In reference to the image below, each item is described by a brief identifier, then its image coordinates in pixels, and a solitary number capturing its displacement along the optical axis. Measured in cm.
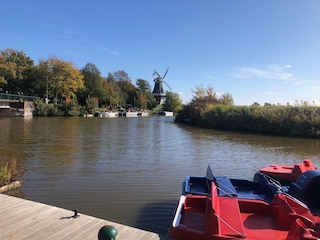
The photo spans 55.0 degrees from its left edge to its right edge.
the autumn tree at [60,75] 6094
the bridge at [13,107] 5227
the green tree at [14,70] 5899
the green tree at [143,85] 10856
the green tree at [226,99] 4910
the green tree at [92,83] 7394
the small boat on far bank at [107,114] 6562
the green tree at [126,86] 9662
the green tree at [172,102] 9775
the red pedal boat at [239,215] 471
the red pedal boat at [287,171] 1008
